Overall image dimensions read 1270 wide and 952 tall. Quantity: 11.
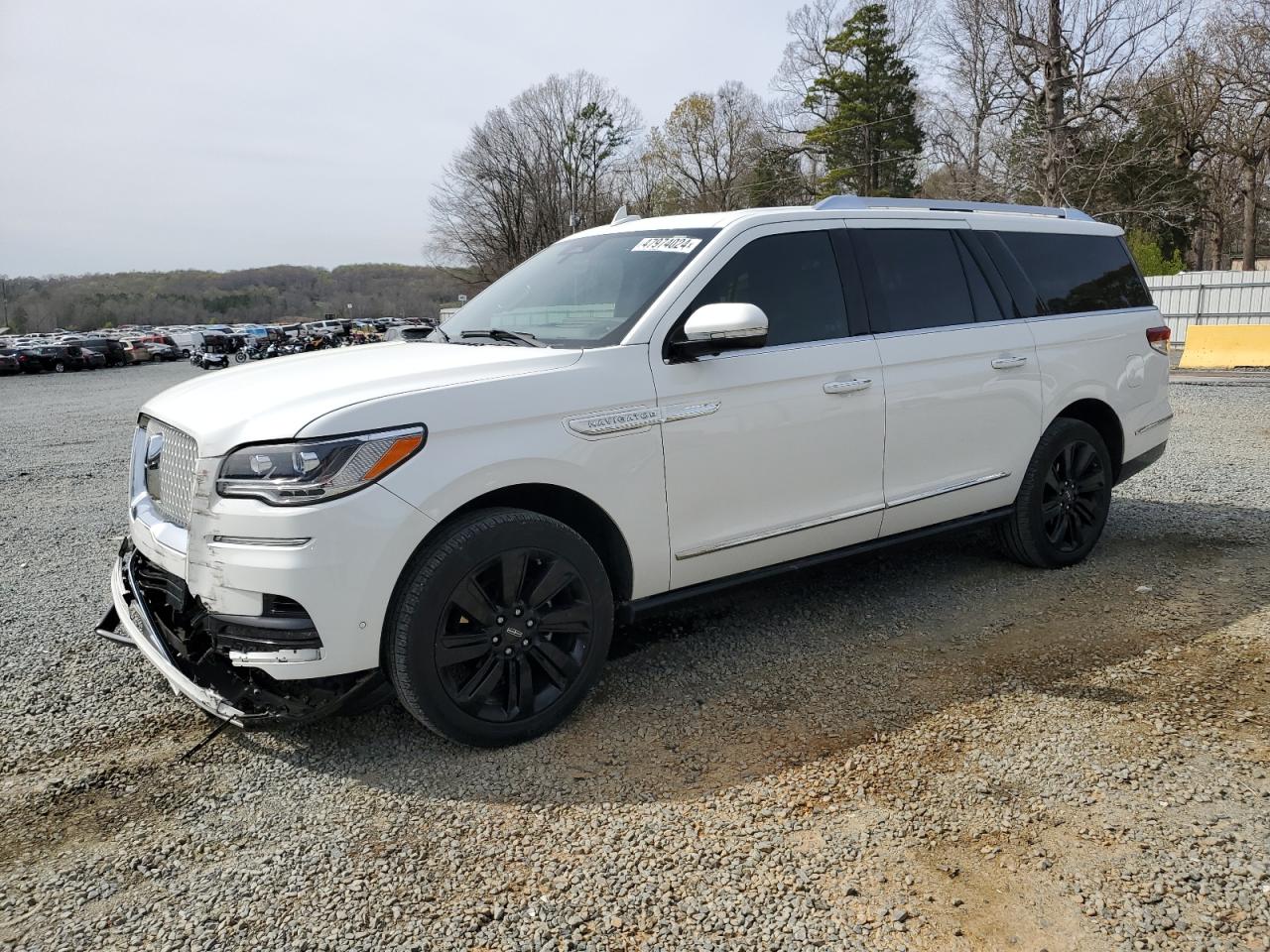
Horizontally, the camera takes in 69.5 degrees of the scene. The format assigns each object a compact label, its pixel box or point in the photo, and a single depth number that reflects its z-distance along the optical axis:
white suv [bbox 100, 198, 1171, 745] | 2.94
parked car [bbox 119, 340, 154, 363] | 45.25
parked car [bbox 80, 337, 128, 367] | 41.84
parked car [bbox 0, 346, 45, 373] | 36.72
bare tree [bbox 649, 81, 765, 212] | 59.03
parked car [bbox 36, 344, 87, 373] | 38.25
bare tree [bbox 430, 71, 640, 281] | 55.09
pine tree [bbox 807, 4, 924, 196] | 49.19
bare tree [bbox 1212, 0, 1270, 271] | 28.89
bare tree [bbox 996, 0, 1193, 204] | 28.81
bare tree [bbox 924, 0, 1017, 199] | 32.41
